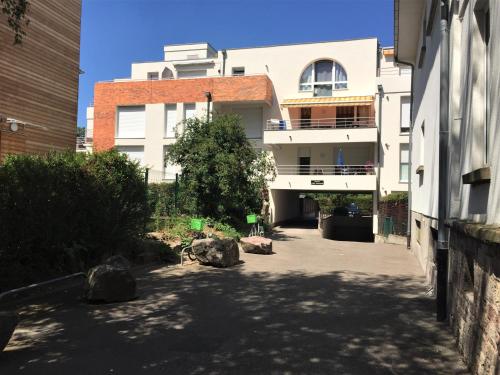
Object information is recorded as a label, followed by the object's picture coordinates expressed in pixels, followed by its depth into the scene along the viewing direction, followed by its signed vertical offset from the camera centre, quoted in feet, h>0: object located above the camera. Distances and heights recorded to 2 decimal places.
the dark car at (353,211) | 108.66 -0.79
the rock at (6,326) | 16.66 -4.55
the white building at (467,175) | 14.37 +1.42
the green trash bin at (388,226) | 73.51 -2.65
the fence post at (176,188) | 63.36 +1.82
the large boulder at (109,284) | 25.53 -4.58
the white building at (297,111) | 92.89 +20.83
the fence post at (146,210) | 38.08 -0.70
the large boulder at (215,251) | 40.01 -4.07
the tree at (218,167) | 63.26 +4.90
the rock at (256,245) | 50.01 -4.26
